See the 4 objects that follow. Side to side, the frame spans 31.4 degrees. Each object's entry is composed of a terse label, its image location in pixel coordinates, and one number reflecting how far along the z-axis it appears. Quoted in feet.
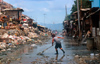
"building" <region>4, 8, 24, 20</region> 168.35
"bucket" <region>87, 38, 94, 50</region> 52.02
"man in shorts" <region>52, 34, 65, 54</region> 43.67
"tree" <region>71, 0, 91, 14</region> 144.51
